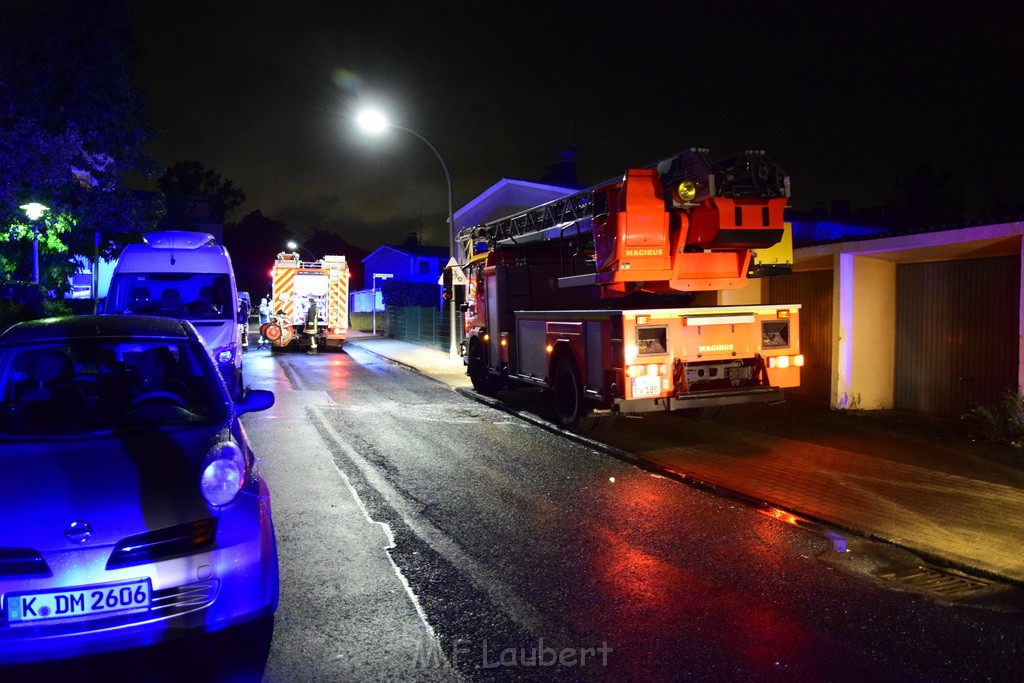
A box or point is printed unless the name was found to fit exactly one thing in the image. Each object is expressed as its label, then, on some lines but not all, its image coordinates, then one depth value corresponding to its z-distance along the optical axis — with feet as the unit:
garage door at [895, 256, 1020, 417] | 35.35
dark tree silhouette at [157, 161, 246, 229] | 290.15
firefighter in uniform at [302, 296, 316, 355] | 90.22
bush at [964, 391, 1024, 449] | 31.35
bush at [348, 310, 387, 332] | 159.24
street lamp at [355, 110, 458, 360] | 66.64
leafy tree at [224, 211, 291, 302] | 274.98
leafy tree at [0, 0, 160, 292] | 60.23
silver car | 11.22
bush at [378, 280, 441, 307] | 150.82
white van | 44.39
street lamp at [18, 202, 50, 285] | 59.31
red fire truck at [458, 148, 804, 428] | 32.04
